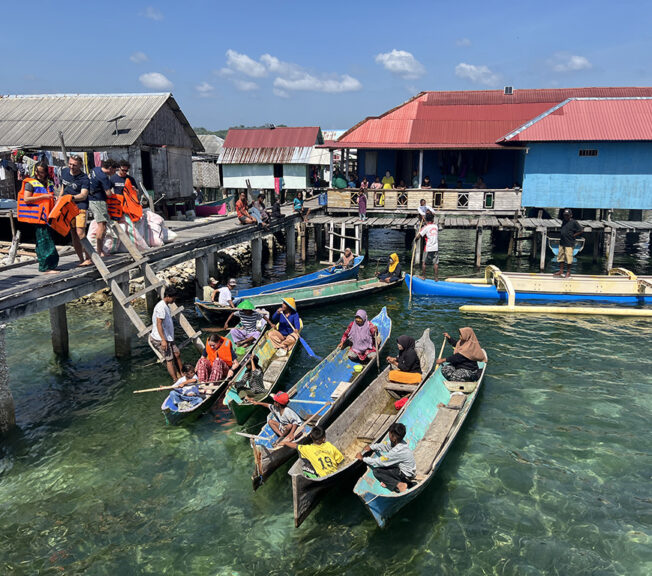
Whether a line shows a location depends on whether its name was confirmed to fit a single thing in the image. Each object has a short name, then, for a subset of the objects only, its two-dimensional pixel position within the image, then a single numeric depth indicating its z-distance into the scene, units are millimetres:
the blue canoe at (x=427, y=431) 7577
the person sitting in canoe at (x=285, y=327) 14062
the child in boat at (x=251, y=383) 11391
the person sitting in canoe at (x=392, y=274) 21703
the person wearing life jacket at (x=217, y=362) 11586
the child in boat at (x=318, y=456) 7961
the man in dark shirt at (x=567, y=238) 20156
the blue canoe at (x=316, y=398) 8633
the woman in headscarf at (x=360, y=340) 13211
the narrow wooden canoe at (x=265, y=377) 10477
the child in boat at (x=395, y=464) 7762
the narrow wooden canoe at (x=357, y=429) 7742
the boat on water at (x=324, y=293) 18453
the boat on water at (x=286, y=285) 16906
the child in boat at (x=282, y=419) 9109
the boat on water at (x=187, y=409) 10586
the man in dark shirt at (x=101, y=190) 12625
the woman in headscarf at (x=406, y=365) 11594
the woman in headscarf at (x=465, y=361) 11898
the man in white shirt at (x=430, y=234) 22141
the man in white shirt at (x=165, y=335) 11984
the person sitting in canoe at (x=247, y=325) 14280
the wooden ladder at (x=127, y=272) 12562
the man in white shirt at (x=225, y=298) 16938
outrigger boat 19828
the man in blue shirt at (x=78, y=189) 12055
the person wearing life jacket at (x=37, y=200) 11156
